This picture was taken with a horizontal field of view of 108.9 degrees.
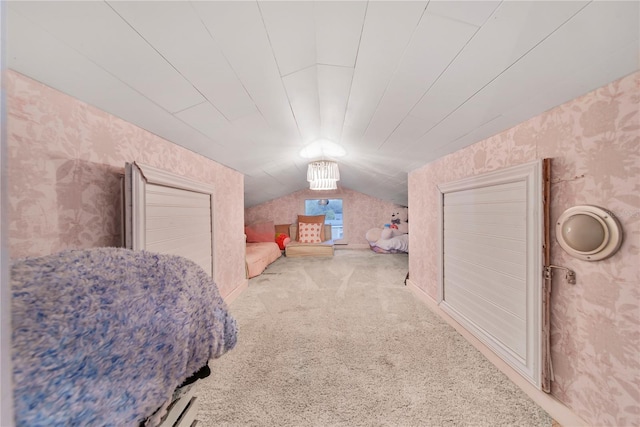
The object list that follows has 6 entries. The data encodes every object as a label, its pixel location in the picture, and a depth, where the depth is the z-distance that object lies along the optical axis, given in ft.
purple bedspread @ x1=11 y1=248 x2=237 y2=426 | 0.94
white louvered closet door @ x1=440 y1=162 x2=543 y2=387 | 3.99
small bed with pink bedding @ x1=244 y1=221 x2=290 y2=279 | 12.16
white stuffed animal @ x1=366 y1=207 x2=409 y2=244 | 18.06
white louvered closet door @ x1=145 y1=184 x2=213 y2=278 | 4.44
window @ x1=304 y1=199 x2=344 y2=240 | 20.79
